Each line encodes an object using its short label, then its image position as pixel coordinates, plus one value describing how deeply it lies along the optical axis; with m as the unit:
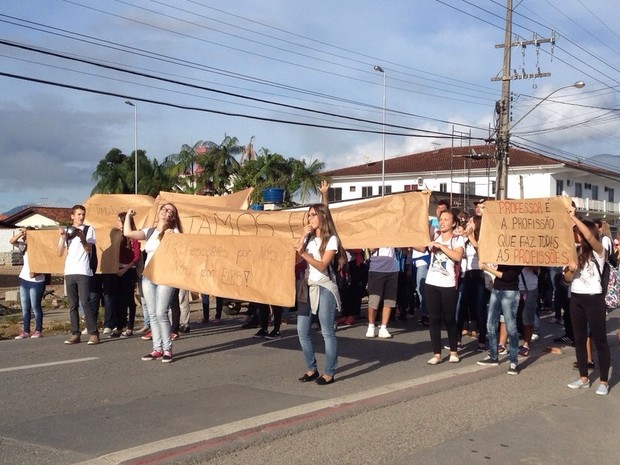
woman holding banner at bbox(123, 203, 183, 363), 9.29
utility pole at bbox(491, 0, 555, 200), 31.78
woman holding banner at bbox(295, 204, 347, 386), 7.89
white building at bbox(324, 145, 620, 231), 54.34
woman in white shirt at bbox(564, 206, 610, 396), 8.17
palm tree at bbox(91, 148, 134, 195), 62.62
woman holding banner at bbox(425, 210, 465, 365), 9.27
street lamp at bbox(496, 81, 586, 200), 31.67
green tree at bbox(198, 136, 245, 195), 38.03
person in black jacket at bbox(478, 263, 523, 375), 9.05
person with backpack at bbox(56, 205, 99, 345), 10.58
